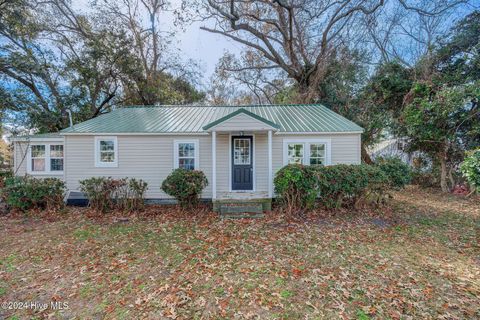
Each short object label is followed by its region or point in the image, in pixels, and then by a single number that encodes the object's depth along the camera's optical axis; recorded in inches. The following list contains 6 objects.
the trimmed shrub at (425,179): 502.4
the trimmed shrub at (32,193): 317.1
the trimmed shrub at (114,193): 316.2
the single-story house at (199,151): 369.1
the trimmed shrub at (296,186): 291.9
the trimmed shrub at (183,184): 307.1
